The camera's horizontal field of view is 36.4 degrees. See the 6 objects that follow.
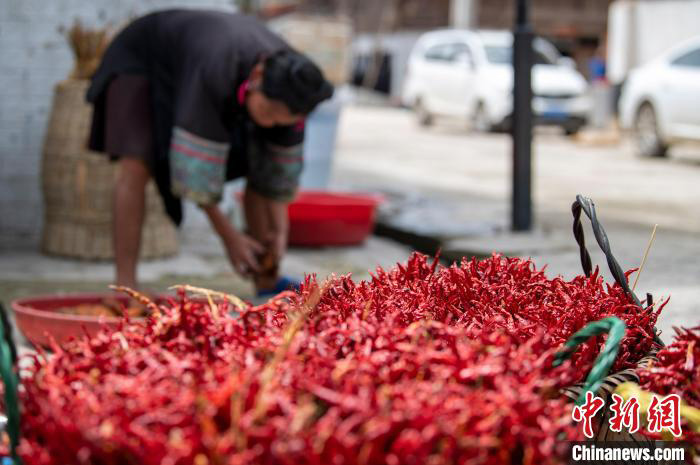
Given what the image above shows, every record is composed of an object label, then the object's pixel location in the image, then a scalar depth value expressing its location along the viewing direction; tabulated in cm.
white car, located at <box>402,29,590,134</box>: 1802
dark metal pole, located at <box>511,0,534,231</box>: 603
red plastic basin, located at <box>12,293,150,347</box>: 360
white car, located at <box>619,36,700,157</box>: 1255
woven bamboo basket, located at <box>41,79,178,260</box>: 557
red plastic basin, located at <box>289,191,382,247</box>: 628
